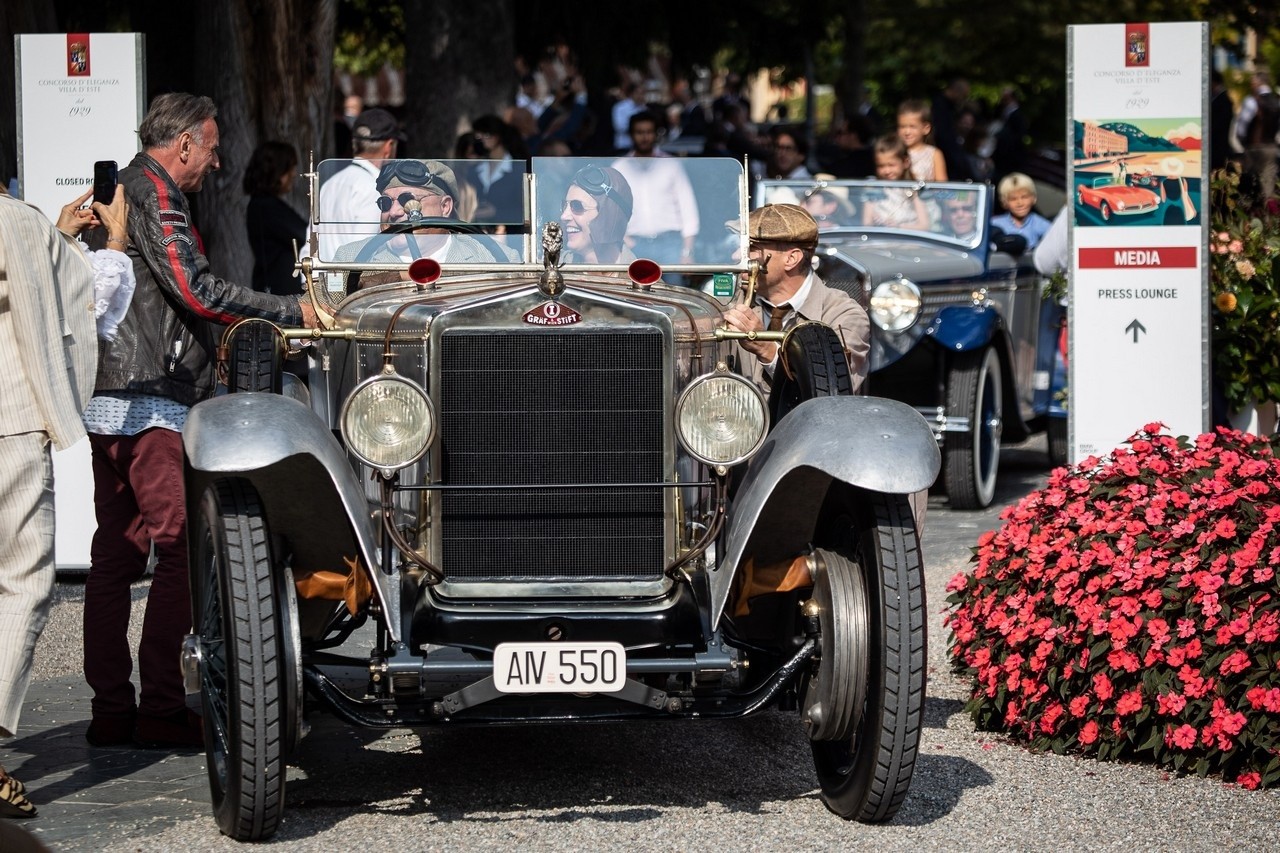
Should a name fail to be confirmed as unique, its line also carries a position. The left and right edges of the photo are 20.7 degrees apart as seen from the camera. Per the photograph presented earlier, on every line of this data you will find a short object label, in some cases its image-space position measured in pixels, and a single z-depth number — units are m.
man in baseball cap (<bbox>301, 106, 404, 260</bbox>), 11.27
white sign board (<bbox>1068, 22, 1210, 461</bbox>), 16.13
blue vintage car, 18.82
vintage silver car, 8.66
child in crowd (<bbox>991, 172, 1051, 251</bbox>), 22.80
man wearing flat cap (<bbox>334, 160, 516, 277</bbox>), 11.21
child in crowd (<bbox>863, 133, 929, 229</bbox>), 20.95
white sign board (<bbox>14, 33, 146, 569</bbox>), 15.88
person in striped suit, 9.43
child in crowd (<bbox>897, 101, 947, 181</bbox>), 22.52
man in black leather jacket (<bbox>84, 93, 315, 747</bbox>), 10.76
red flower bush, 9.80
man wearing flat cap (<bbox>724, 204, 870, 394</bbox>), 11.75
